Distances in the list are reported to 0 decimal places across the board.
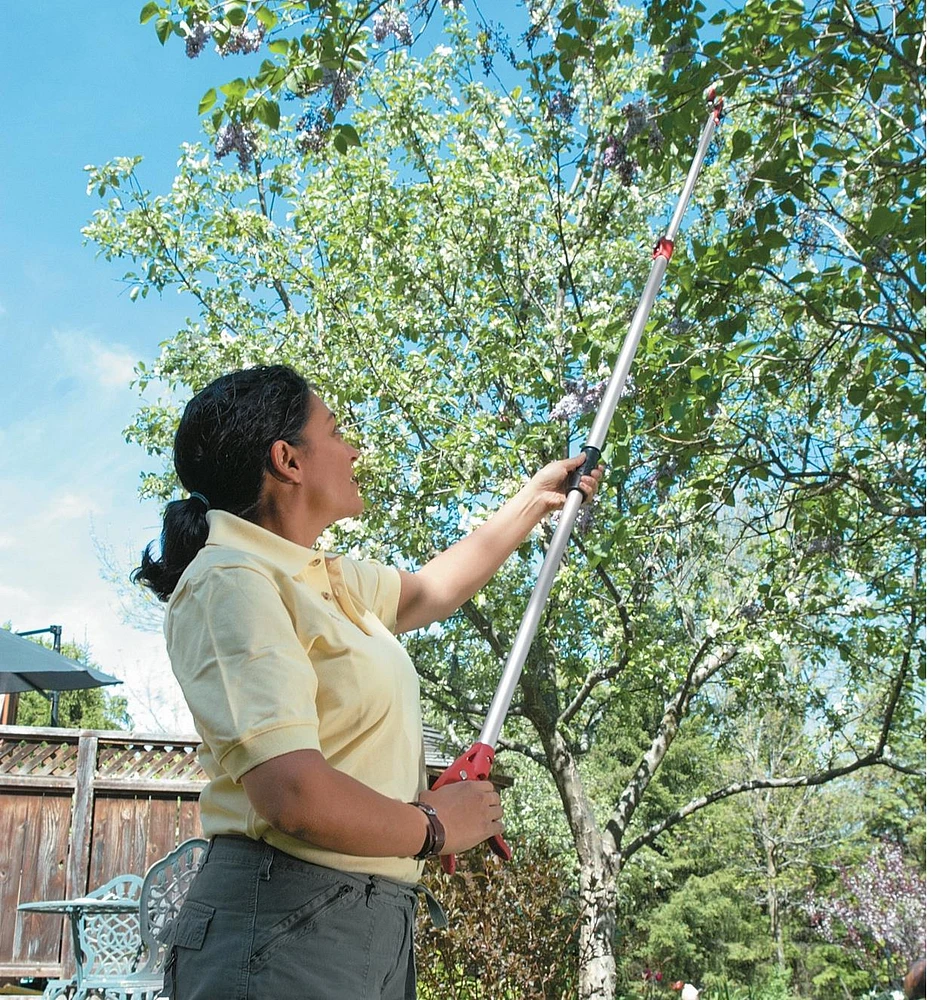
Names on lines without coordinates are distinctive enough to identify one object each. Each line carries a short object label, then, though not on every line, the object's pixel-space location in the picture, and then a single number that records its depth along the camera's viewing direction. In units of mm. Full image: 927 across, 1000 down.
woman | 1240
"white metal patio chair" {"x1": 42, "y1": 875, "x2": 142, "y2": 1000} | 5586
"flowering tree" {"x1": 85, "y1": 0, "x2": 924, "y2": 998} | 5340
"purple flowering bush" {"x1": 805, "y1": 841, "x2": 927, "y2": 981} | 13359
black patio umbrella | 6328
